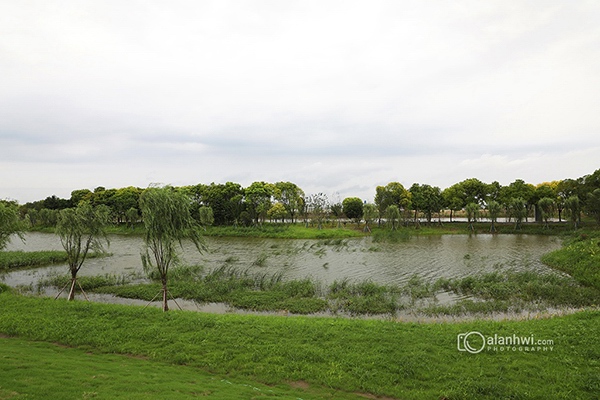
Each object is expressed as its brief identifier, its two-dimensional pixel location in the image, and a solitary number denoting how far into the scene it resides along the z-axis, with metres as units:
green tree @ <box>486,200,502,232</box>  70.19
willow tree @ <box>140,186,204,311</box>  19.30
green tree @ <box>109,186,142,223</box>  88.56
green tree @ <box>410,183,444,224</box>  82.12
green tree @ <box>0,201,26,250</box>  26.86
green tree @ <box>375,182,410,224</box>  83.62
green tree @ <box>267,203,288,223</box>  83.06
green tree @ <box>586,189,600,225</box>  58.15
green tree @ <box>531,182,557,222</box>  76.44
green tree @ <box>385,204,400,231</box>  72.38
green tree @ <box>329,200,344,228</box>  94.99
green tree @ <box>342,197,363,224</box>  87.46
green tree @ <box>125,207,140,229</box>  80.50
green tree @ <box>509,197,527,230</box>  69.88
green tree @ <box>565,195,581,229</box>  60.59
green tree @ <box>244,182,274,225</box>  81.88
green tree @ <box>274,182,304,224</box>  88.88
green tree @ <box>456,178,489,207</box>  84.31
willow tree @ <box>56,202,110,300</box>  23.31
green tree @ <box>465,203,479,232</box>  75.00
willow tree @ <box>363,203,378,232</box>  73.19
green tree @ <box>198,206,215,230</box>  73.09
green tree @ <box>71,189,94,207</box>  102.69
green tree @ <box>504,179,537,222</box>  77.31
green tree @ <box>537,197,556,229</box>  67.50
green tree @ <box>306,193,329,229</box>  83.75
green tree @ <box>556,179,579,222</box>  70.63
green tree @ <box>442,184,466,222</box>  82.94
